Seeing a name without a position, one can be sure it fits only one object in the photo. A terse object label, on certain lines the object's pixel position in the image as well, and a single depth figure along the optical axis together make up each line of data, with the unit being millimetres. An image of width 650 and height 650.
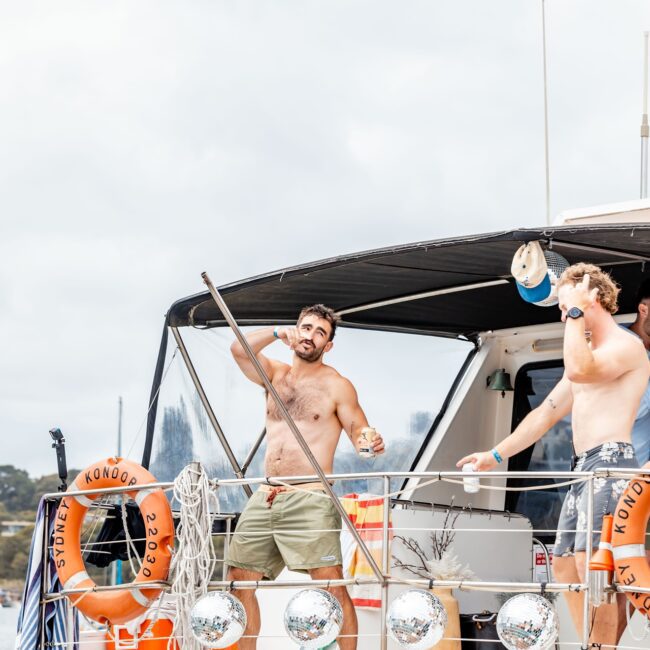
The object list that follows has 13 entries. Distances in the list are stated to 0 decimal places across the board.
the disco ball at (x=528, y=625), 8905
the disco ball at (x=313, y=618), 9364
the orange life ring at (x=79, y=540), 10513
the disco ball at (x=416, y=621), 9116
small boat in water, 11379
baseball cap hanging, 10593
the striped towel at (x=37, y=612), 11168
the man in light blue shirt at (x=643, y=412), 11343
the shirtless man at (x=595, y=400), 9415
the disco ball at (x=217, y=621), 9604
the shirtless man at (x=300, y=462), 10782
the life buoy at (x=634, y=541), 8786
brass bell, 14944
